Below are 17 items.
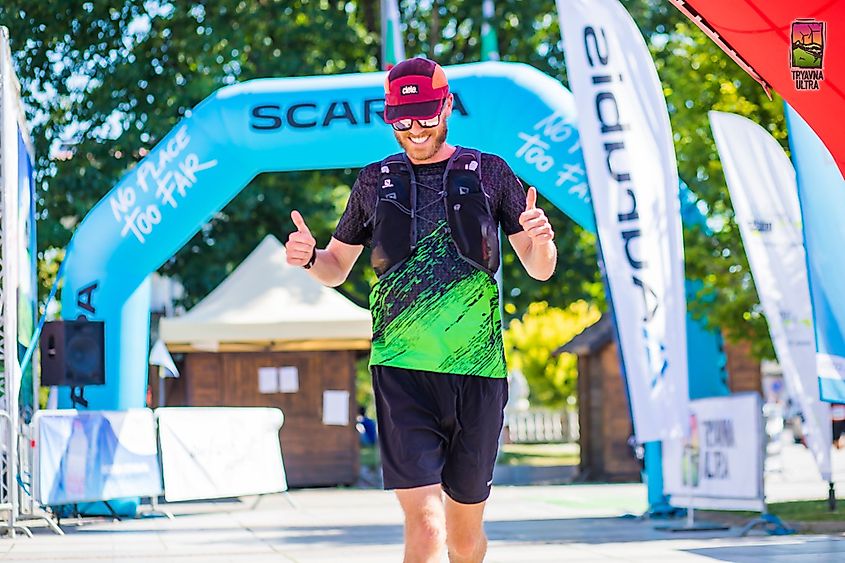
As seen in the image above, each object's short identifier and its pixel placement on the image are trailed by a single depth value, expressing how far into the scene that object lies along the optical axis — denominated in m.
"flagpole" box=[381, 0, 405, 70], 19.06
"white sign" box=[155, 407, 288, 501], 14.09
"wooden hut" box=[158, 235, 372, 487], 20.06
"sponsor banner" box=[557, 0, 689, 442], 11.52
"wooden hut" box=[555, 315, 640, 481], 22.03
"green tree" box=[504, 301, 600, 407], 48.97
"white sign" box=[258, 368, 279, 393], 20.89
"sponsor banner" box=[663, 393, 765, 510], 11.38
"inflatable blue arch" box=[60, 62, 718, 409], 13.16
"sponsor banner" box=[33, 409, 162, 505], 12.85
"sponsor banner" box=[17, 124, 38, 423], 13.28
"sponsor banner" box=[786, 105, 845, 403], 9.10
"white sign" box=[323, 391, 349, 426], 20.92
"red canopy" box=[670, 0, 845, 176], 7.40
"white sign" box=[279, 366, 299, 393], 20.95
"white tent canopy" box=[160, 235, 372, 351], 19.28
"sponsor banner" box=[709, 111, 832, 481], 11.26
